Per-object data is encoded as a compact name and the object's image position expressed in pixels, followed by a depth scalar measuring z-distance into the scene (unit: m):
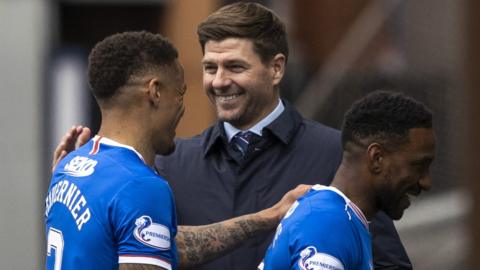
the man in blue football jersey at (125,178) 9.54
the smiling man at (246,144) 11.74
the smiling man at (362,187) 9.29
